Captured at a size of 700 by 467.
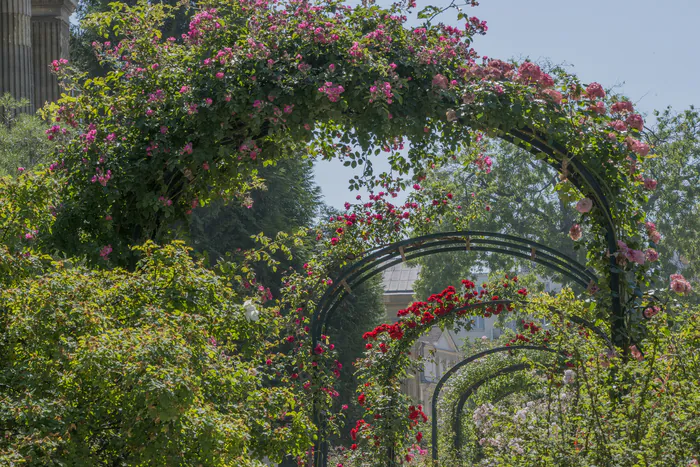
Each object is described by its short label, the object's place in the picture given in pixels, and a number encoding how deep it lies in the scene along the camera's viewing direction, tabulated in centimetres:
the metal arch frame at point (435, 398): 2230
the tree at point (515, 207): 4753
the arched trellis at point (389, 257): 1397
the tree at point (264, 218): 3441
